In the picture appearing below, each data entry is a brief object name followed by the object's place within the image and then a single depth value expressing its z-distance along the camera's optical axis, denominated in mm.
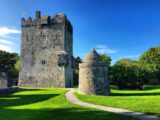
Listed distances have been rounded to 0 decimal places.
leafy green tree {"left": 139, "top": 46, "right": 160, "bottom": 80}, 33825
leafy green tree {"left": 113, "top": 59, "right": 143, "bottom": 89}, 22327
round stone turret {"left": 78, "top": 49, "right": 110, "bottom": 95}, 13158
